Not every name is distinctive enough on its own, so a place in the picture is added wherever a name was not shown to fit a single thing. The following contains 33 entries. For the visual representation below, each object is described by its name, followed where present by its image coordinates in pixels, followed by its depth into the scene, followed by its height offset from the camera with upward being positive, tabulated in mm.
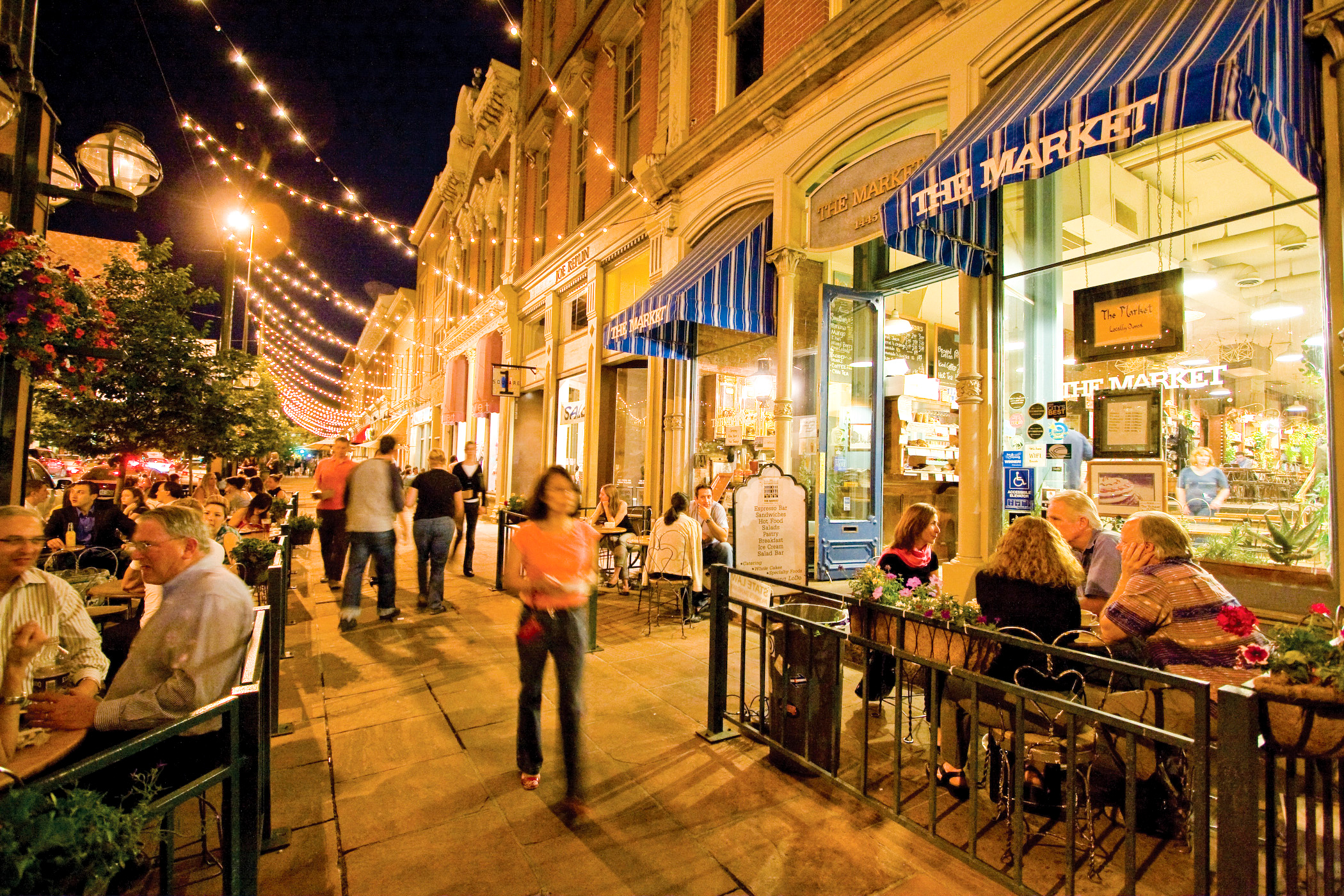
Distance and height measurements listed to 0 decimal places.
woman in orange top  3299 -798
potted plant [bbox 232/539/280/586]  5324 -832
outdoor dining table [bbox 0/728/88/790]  2131 -1058
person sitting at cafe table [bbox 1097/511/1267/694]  2951 -658
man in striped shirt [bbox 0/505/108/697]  2652 -637
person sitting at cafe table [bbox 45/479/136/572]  6410 -664
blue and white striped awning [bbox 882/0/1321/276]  3732 +2544
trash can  3357 -1253
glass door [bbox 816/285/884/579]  8461 +574
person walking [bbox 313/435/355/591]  8125 -557
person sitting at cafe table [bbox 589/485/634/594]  8828 -772
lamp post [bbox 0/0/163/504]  4652 +2373
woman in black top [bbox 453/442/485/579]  9547 -378
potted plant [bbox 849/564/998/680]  3039 -766
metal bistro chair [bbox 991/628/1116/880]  3092 -1375
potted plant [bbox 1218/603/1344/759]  2023 -708
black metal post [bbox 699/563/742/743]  3938 -1189
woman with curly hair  3406 -717
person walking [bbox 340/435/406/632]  6535 -548
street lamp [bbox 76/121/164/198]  5059 +2463
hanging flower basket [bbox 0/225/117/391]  3770 +953
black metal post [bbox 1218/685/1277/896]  1784 -915
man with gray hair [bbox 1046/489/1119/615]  4199 -463
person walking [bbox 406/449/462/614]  7365 -640
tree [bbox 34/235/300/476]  8266 +1063
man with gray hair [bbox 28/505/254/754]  2469 -780
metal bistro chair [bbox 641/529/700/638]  6684 -1018
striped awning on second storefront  8781 +2641
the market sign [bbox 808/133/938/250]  7316 +3534
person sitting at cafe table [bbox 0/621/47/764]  2443 -802
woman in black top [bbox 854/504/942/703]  4695 -592
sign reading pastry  6324 -580
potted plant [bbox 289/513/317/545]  8977 -923
